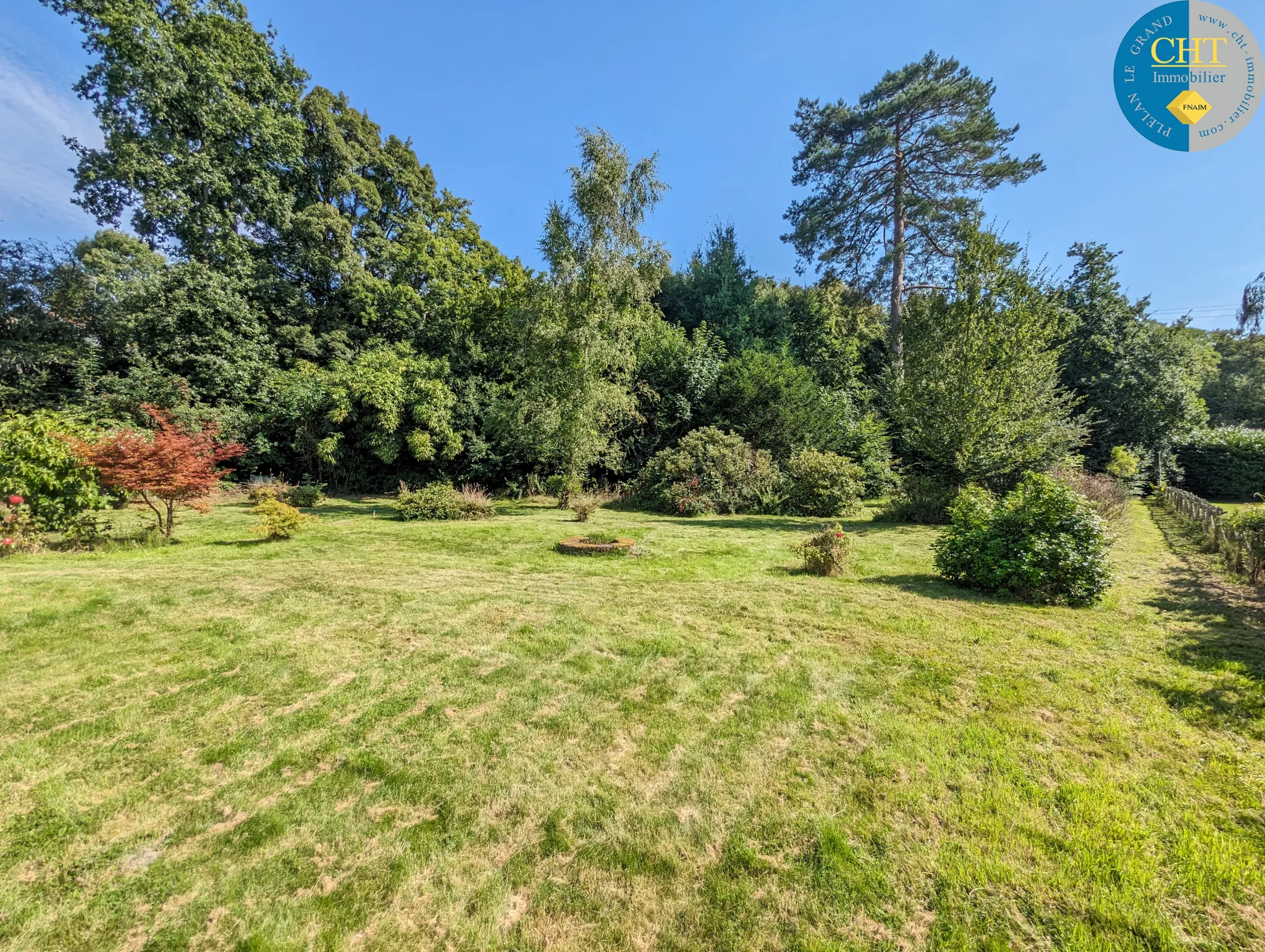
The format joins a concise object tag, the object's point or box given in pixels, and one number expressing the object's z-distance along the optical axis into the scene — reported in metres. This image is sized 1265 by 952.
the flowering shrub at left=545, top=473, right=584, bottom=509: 15.81
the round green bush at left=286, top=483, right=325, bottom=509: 14.66
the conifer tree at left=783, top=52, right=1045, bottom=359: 18.44
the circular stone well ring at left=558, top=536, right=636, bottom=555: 8.60
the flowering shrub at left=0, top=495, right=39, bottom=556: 6.79
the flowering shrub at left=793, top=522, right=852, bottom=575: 7.41
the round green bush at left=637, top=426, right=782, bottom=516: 14.86
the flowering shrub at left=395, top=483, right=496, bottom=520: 12.67
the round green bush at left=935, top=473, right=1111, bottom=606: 5.87
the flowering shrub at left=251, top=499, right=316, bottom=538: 8.86
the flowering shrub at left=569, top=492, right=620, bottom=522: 12.60
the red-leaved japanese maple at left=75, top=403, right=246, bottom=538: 7.23
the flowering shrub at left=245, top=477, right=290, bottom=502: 14.22
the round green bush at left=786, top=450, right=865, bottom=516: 14.18
